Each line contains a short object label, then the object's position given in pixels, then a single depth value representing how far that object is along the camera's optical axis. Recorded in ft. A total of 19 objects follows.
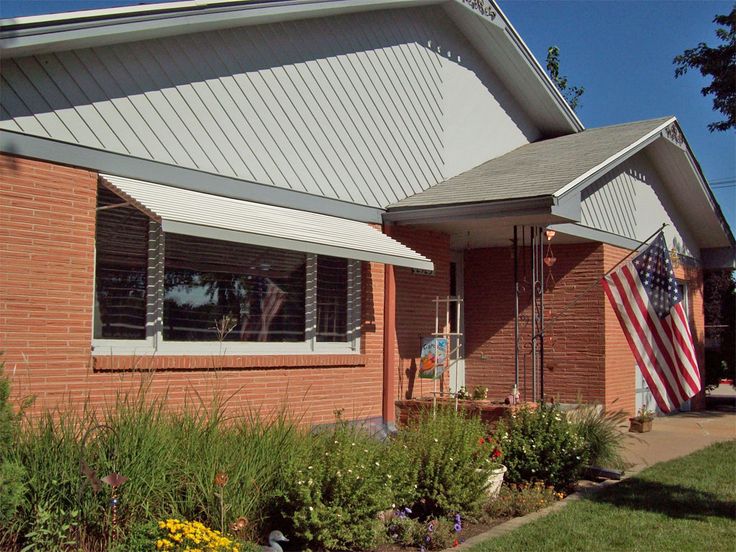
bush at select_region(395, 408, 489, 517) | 23.35
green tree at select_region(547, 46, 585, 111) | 97.50
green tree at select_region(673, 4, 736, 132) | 58.80
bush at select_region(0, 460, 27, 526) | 16.38
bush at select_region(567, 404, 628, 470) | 31.37
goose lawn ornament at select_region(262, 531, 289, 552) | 18.86
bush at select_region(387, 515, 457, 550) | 21.36
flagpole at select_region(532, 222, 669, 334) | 42.82
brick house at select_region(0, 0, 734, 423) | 23.47
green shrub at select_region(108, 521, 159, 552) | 17.22
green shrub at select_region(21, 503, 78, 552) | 16.85
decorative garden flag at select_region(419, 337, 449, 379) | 36.86
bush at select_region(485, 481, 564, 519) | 25.22
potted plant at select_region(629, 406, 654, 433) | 45.06
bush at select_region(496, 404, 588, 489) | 28.22
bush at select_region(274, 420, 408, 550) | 19.39
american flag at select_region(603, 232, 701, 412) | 30.30
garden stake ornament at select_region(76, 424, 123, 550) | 16.68
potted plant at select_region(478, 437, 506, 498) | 24.72
